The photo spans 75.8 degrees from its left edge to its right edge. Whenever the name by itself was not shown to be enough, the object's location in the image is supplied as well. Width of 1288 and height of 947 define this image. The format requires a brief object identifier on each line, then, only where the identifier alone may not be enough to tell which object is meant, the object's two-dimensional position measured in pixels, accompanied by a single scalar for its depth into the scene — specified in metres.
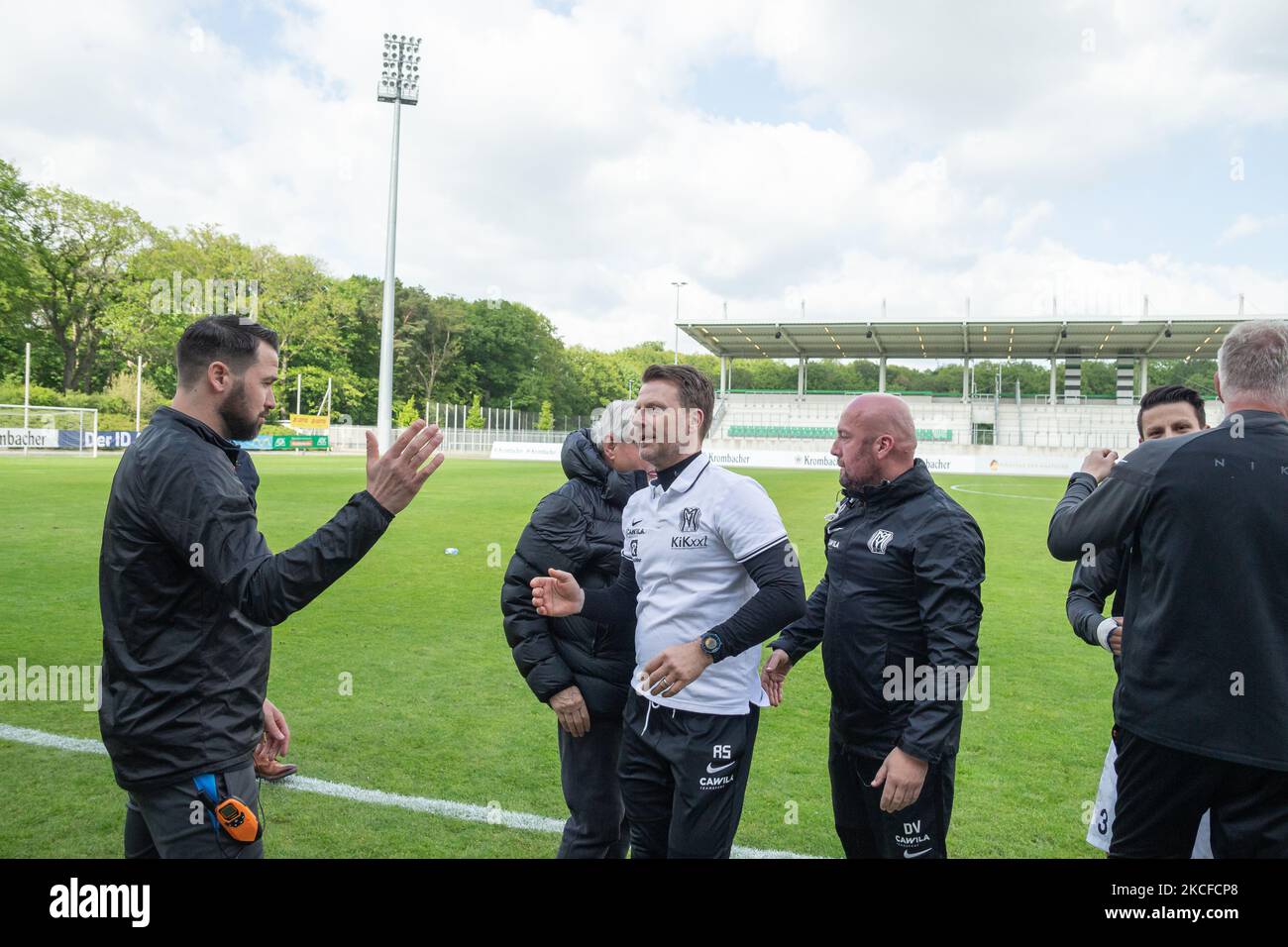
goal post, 40.06
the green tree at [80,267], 54.97
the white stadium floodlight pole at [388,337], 31.27
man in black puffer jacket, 3.44
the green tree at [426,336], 81.94
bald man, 2.87
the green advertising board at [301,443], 57.94
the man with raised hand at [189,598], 2.41
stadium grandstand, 56.75
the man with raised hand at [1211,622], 2.43
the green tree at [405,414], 74.60
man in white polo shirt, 2.83
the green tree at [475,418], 66.94
